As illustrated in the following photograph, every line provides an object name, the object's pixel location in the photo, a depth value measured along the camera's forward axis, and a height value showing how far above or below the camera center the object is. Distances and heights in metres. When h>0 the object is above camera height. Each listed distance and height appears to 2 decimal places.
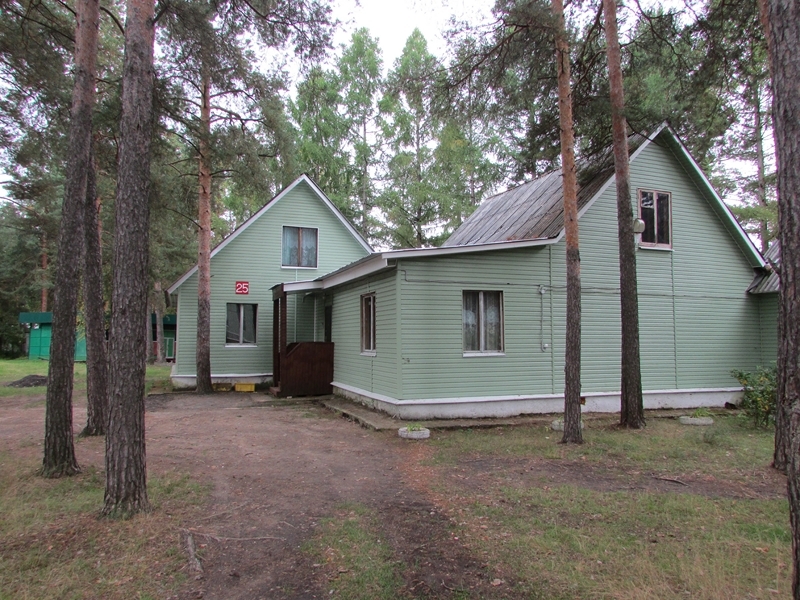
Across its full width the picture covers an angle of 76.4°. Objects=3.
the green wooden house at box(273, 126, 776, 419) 9.66 +0.29
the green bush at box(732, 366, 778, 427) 9.46 -1.48
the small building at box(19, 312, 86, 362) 29.64 -0.97
